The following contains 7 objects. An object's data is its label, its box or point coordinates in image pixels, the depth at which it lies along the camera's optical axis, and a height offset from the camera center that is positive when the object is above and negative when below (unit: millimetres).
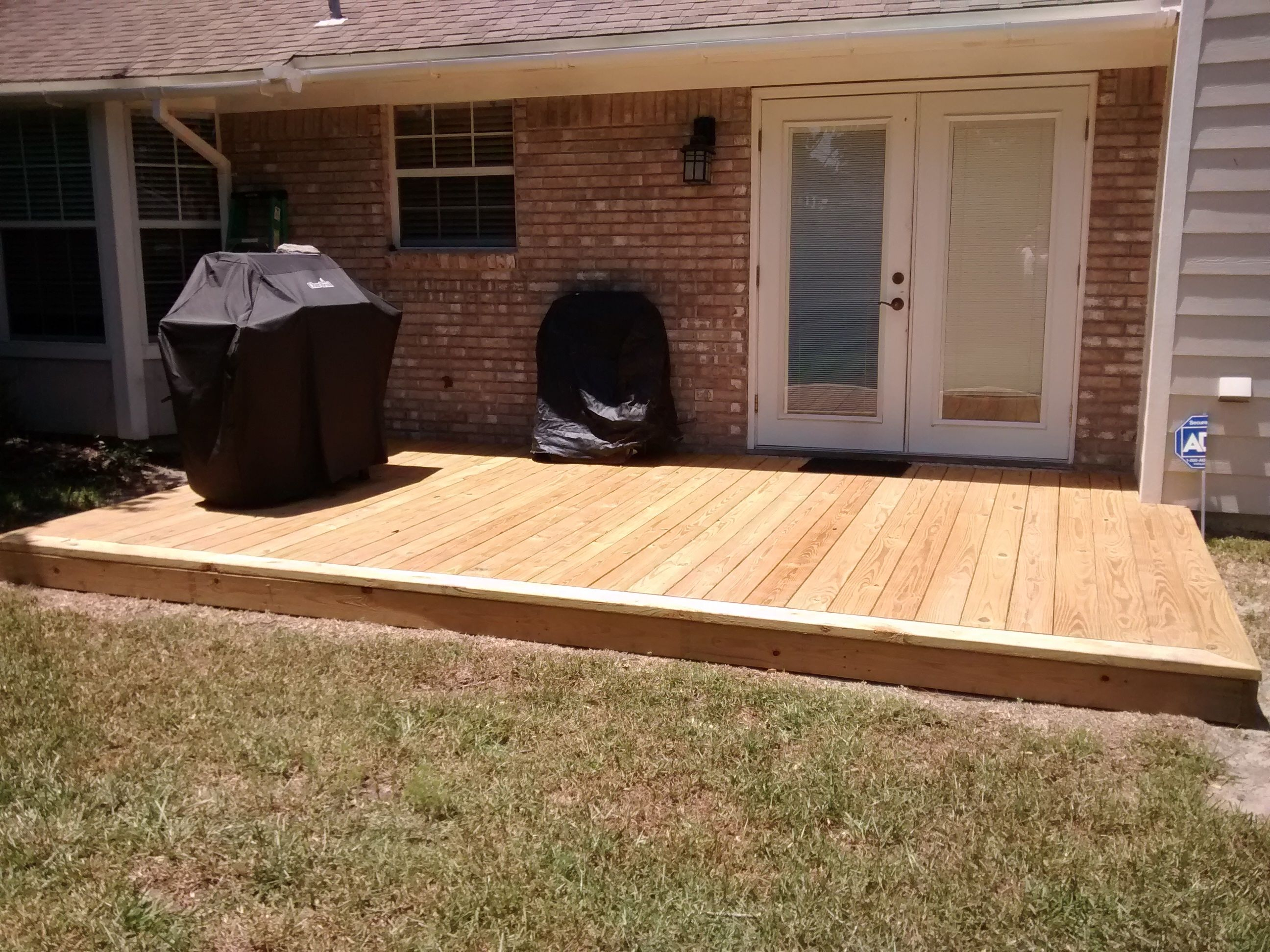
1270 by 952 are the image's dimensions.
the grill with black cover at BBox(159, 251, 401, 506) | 5727 -472
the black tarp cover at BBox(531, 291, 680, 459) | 7324 -646
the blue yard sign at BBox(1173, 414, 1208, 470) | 5758 -833
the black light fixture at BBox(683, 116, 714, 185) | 7137 +735
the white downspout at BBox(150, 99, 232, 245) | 7480 +904
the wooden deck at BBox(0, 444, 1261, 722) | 3959 -1201
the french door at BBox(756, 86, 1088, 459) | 6773 +14
